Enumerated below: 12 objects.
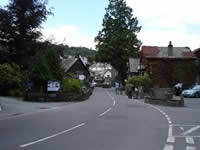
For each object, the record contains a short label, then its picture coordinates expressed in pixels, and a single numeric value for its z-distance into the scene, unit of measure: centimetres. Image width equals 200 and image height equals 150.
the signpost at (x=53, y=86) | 2145
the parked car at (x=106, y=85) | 6008
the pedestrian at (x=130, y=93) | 2766
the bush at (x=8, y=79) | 2402
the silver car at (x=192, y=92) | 2739
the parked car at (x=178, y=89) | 2983
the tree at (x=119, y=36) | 4465
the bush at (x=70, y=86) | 2257
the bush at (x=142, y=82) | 3058
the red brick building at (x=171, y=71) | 3395
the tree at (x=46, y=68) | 2208
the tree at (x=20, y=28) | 2789
